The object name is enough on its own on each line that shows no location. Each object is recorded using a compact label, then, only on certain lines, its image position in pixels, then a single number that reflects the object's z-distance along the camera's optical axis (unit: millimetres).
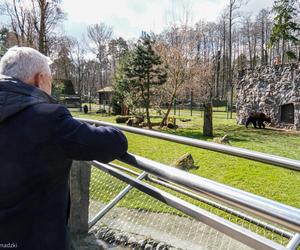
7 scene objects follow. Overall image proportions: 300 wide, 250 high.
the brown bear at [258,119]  11966
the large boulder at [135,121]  12182
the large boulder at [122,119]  13436
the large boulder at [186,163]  5096
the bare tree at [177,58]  12068
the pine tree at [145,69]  11448
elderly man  744
